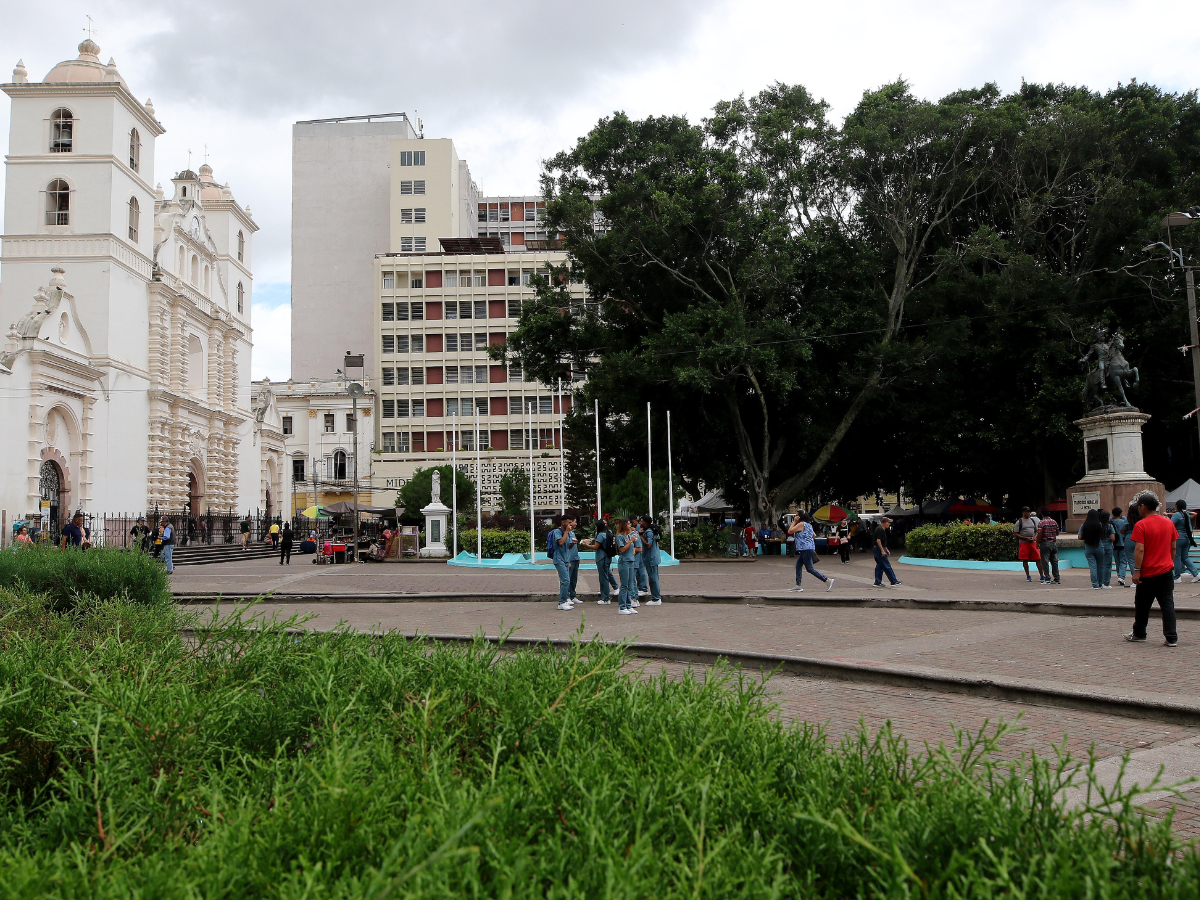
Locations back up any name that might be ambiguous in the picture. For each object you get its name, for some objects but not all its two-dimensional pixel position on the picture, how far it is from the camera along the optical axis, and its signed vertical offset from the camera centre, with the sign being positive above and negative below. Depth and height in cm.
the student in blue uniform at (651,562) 1614 -106
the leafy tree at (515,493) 3981 +42
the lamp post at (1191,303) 2209 +439
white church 3369 +840
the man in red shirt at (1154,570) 965 -84
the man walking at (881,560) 1831 -127
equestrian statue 2512 +311
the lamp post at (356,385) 3317 +476
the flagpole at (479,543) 2808 -122
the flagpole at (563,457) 5451 +289
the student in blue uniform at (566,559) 1552 -95
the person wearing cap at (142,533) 2557 -62
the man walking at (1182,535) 1667 -83
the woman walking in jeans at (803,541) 1767 -84
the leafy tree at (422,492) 4450 +64
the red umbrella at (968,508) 4175 -65
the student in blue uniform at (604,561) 1549 -101
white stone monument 3484 -78
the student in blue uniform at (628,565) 1466 -102
